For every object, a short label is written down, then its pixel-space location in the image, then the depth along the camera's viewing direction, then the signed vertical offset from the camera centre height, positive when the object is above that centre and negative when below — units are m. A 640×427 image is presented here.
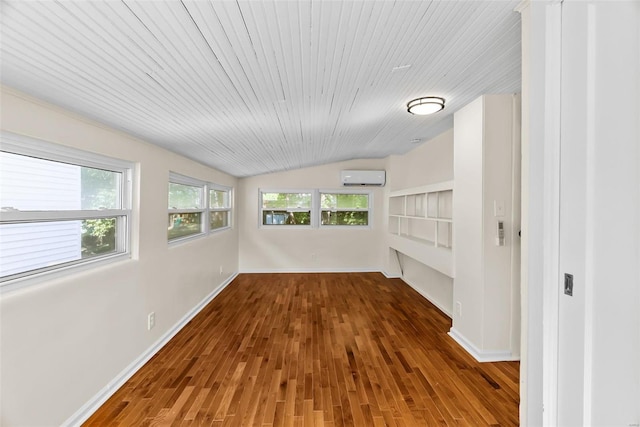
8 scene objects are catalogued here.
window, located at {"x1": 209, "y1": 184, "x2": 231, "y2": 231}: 4.38 +0.08
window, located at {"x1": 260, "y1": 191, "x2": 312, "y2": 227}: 5.68 +0.09
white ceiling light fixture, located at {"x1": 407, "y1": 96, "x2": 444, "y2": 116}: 2.28 +0.96
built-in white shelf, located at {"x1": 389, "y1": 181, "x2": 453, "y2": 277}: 3.07 -0.21
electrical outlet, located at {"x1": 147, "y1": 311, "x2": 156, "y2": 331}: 2.39 -1.02
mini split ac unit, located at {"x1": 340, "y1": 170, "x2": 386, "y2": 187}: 5.34 +0.73
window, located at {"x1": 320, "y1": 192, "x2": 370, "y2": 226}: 5.71 +0.03
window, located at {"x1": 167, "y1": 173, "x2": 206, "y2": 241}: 3.09 +0.05
